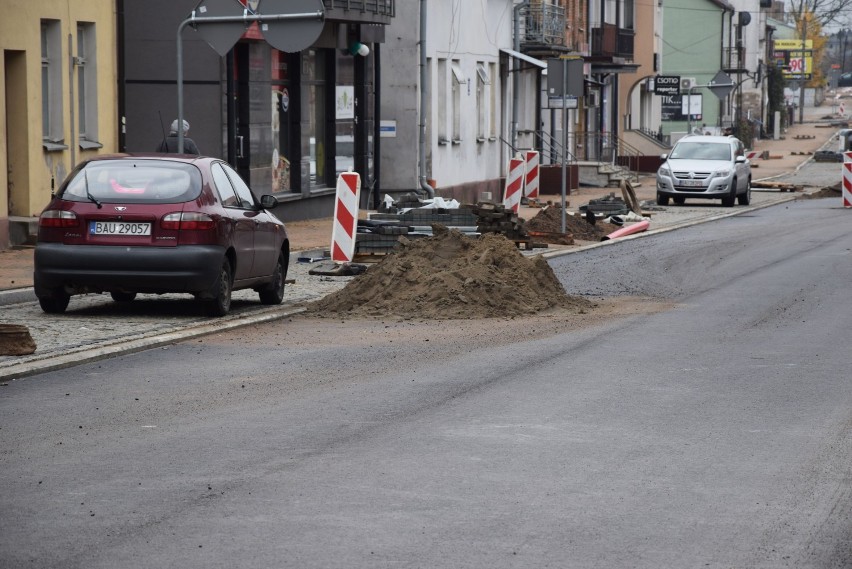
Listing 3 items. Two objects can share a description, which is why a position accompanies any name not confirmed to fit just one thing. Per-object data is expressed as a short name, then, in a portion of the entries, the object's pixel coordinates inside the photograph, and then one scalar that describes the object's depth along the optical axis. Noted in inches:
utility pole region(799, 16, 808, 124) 5731.3
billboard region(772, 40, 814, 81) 5629.9
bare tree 5930.6
